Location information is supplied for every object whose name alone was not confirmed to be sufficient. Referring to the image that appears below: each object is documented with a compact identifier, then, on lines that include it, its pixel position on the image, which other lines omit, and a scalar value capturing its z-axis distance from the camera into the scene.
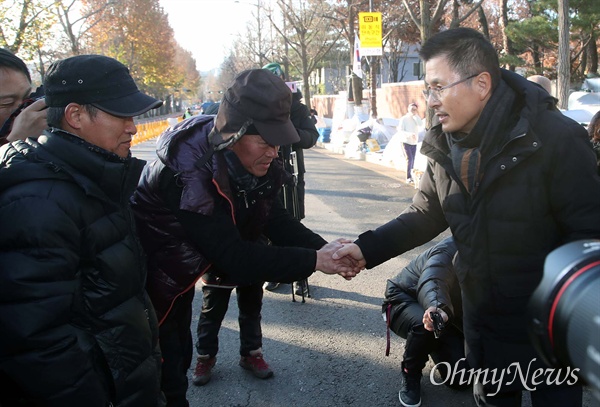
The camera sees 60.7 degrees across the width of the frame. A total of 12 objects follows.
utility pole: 21.27
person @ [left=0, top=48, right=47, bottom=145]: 2.42
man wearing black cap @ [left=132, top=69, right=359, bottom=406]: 2.31
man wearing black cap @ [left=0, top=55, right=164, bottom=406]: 1.56
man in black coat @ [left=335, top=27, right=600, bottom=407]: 1.95
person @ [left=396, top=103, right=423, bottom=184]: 11.04
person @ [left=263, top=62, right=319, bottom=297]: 5.02
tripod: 4.81
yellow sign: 17.56
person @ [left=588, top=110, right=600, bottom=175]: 3.90
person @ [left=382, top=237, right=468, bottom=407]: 3.07
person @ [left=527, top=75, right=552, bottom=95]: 5.41
